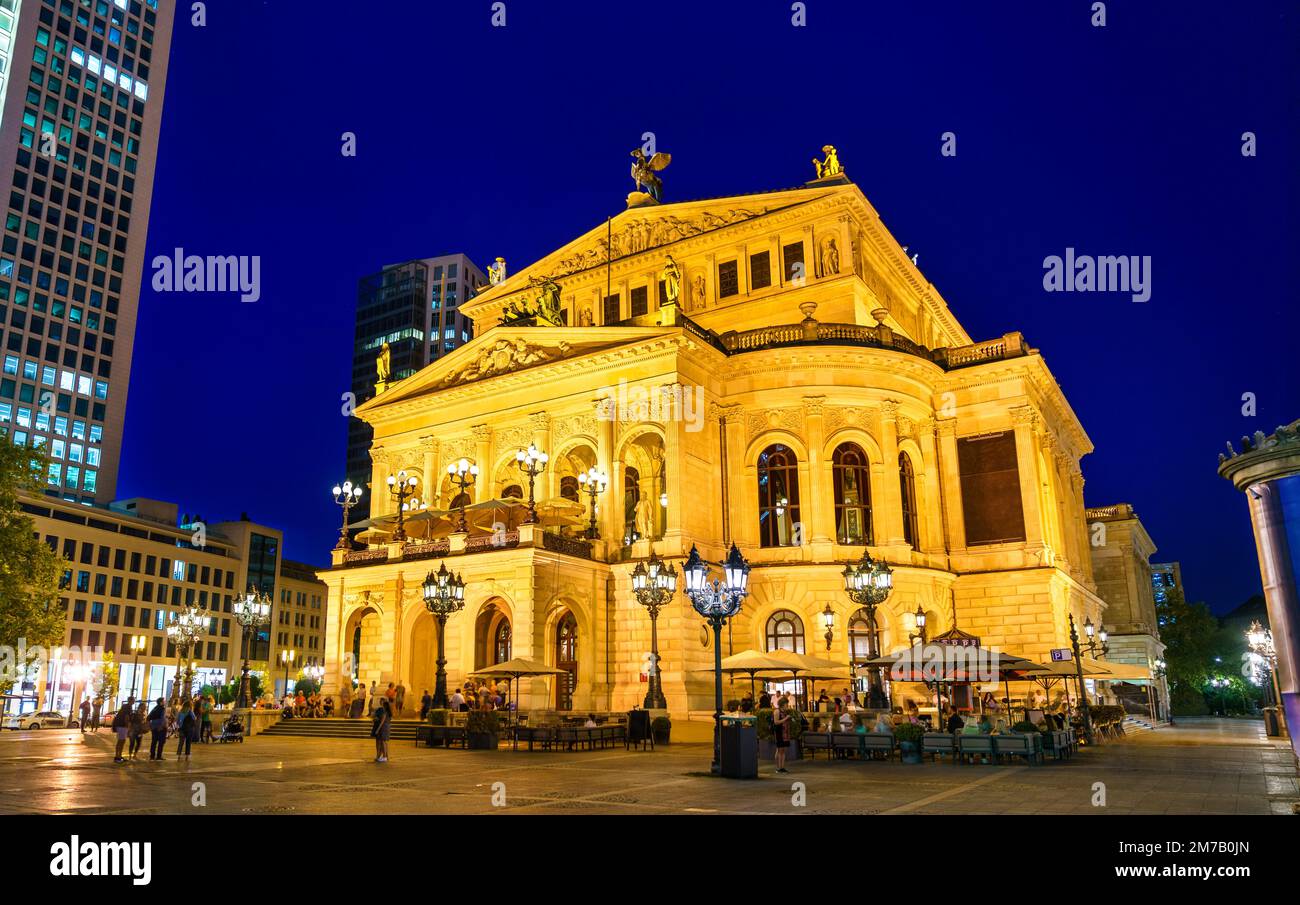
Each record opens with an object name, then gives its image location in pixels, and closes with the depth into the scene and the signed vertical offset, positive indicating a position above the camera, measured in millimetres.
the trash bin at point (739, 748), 17984 -1482
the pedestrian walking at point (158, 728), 24312 -1277
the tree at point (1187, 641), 78125 +1800
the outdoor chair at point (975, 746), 21906 -1842
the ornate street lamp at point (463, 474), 34844 +7775
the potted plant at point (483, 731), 27688 -1678
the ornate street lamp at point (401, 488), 39594 +8440
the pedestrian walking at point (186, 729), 23844 -1279
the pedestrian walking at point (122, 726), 23797 -1185
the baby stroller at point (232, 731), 31766 -1792
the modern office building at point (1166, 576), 110969 +11100
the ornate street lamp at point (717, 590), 20516 +1725
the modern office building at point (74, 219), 84688 +43159
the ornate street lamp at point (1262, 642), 41594 +860
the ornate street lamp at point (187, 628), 37875 +1992
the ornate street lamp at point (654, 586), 28062 +2523
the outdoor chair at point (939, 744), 22359 -1820
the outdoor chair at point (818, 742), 23808 -1835
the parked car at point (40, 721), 57906 -2586
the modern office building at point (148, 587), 80562 +8845
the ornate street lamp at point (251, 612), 34031 +2301
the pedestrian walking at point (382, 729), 21797 -1246
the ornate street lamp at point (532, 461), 32594 +7363
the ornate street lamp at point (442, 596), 29094 +2368
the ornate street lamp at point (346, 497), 36841 +7036
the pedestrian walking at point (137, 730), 24438 -1322
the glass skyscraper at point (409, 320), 120500 +45422
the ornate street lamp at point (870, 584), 25814 +2254
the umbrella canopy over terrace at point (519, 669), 29688 +104
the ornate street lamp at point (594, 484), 36706 +7340
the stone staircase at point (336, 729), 32750 -1939
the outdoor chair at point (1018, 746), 21531 -1826
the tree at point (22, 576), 34250 +3864
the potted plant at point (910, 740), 22781 -1743
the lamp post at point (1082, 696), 31078 -1076
